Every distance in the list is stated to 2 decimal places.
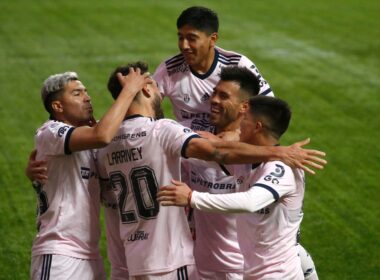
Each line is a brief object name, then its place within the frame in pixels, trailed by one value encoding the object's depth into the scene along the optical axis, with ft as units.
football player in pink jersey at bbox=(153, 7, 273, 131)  49.65
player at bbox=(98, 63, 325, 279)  38.45
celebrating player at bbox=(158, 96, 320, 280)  38.37
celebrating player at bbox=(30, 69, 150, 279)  41.26
